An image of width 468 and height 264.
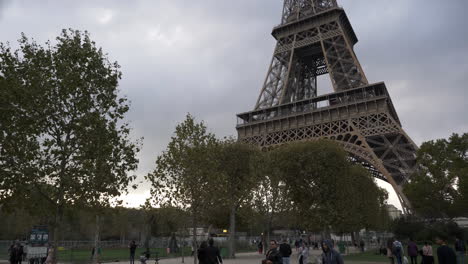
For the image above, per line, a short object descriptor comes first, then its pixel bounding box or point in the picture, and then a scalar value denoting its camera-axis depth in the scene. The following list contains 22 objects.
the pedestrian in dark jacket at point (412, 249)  18.30
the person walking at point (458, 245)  20.87
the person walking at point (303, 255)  17.55
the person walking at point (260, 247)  41.57
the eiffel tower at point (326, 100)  45.34
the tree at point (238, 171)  33.75
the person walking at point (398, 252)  17.51
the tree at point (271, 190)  33.81
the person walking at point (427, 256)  15.17
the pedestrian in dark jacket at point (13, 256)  19.70
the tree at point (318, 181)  31.66
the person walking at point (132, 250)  25.67
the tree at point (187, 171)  20.91
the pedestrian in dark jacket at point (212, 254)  10.53
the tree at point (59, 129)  13.73
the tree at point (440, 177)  40.88
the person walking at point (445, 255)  9.65
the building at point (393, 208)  117.49
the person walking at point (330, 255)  8.47
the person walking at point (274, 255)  10.44
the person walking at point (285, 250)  15.17
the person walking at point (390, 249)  19.88
